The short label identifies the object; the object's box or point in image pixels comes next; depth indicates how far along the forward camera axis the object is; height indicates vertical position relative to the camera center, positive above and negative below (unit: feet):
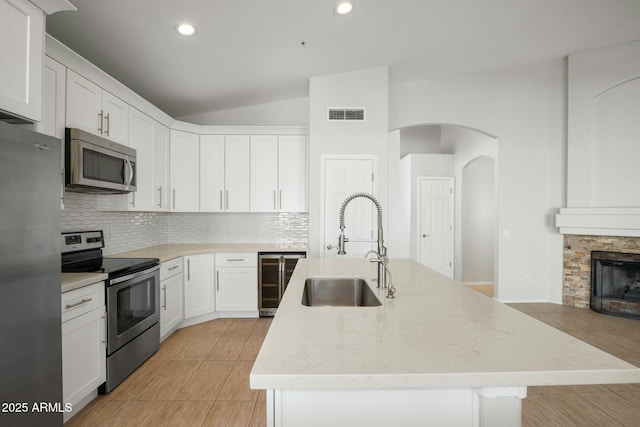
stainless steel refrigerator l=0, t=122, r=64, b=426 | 4.57 -1.01
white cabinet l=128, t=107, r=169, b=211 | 11.05 +1.86
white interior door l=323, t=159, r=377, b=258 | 14.05 +0.62
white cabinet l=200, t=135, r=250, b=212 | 14.24 +1.74
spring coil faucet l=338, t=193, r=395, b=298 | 5.56 -0.75
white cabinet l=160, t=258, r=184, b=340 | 10.71 -2.87
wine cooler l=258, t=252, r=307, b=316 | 13.30 -2.38
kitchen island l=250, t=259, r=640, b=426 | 2.60 -1.26
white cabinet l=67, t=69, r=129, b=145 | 8.05 +2.77
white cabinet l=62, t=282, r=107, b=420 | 6.55 -2.80
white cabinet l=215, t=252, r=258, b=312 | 13.33 -2.69
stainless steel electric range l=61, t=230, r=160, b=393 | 7.95 -2.32
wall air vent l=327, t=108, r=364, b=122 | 14.06 +4.20
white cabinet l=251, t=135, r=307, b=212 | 14.46 +1.76
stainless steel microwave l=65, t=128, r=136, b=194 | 7.94 +1.27
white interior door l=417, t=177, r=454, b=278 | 20.44 -0.62
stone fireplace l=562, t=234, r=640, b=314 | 14.47 -2.29
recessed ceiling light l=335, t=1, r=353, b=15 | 9.21 +5.85
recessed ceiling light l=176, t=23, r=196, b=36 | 9.06 +5.12
